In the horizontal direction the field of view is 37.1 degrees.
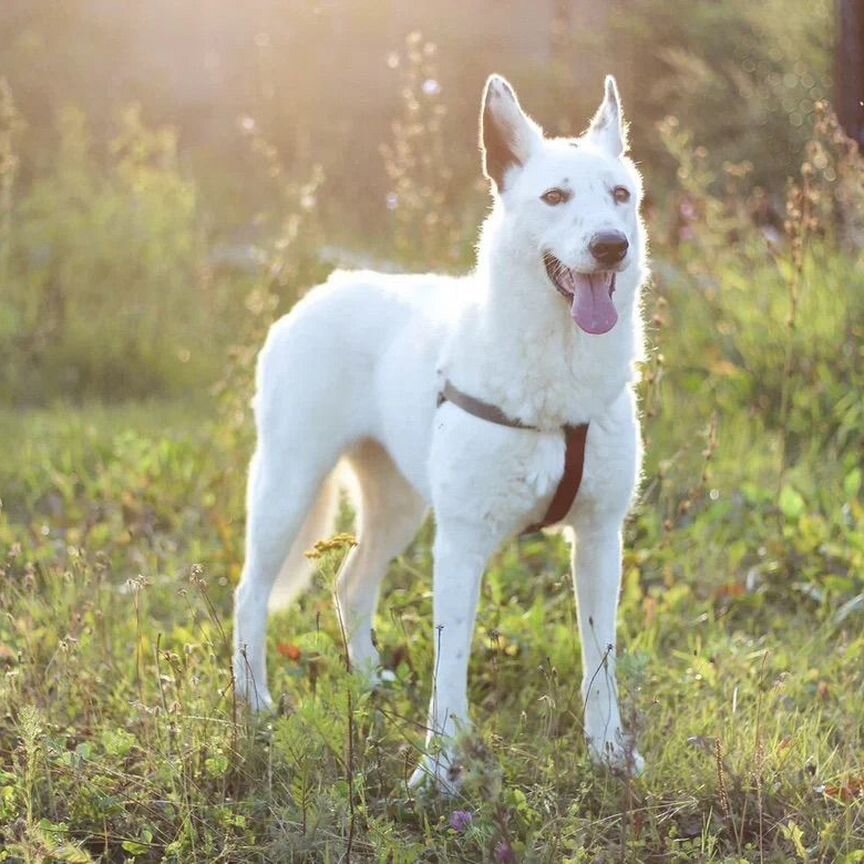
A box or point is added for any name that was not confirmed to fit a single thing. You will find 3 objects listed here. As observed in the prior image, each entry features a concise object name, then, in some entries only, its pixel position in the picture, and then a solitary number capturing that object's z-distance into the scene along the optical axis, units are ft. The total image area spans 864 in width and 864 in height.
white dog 10.53
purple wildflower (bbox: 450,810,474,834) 9.37
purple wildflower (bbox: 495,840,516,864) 8.23
